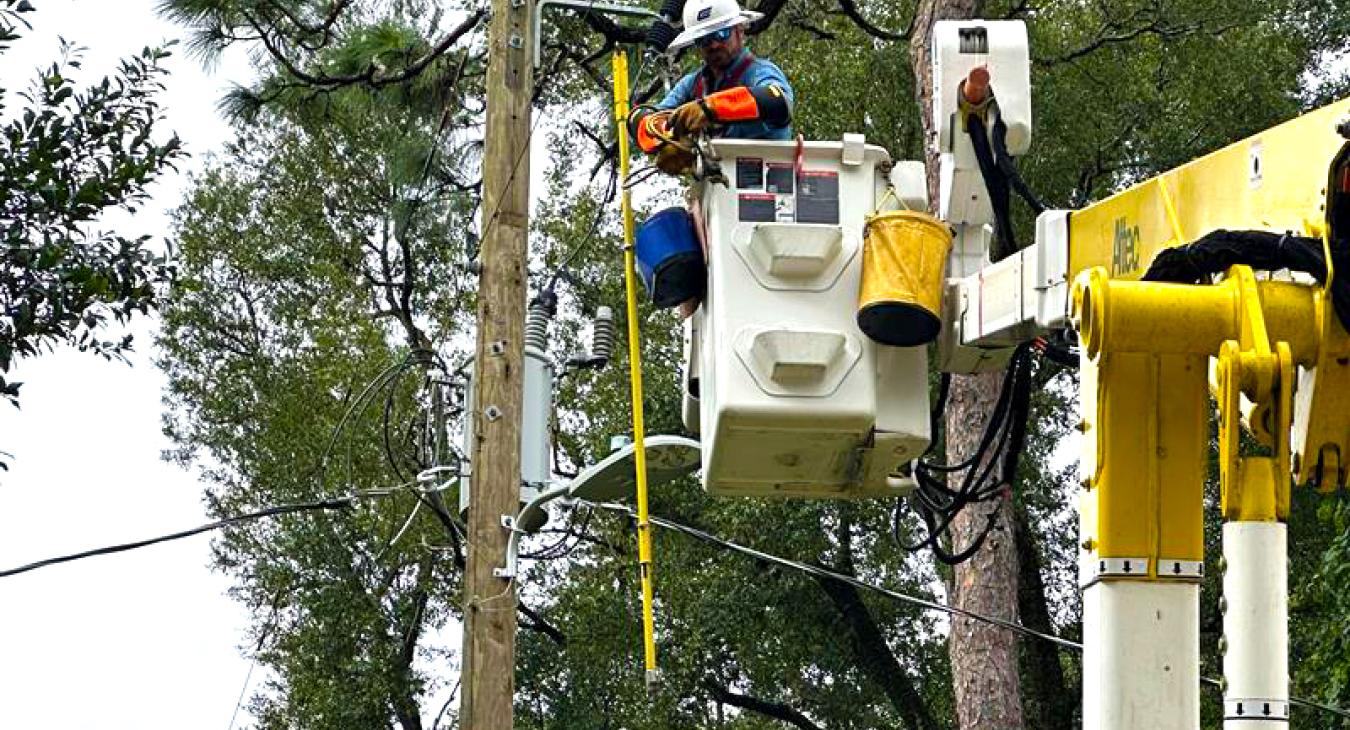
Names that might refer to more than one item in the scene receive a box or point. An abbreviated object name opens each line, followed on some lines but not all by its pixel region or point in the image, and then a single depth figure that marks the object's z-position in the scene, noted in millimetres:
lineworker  13916
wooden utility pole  19088
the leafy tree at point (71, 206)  15829
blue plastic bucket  13851
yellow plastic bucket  12607
